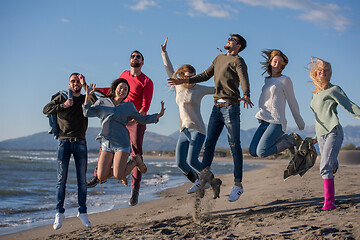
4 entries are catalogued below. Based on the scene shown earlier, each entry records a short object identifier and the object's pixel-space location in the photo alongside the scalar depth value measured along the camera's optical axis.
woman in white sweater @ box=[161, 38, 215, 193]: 7.21
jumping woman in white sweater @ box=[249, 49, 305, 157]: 6.76
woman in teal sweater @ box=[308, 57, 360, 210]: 6.36
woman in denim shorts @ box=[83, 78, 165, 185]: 6.34
